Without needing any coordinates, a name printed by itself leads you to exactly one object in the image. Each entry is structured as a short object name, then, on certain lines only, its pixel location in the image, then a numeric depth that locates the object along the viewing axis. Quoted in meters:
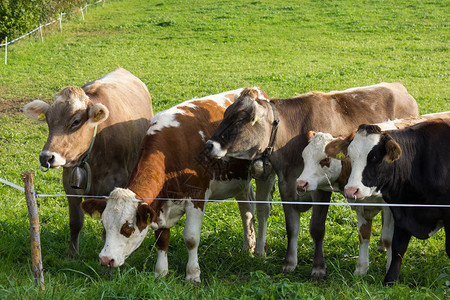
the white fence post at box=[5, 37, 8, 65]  19.23
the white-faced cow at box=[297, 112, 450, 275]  5.78
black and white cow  5.35
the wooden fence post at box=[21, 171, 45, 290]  5.00
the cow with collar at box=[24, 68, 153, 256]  6.32
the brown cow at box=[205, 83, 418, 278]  6.17
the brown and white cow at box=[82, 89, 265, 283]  5.33
